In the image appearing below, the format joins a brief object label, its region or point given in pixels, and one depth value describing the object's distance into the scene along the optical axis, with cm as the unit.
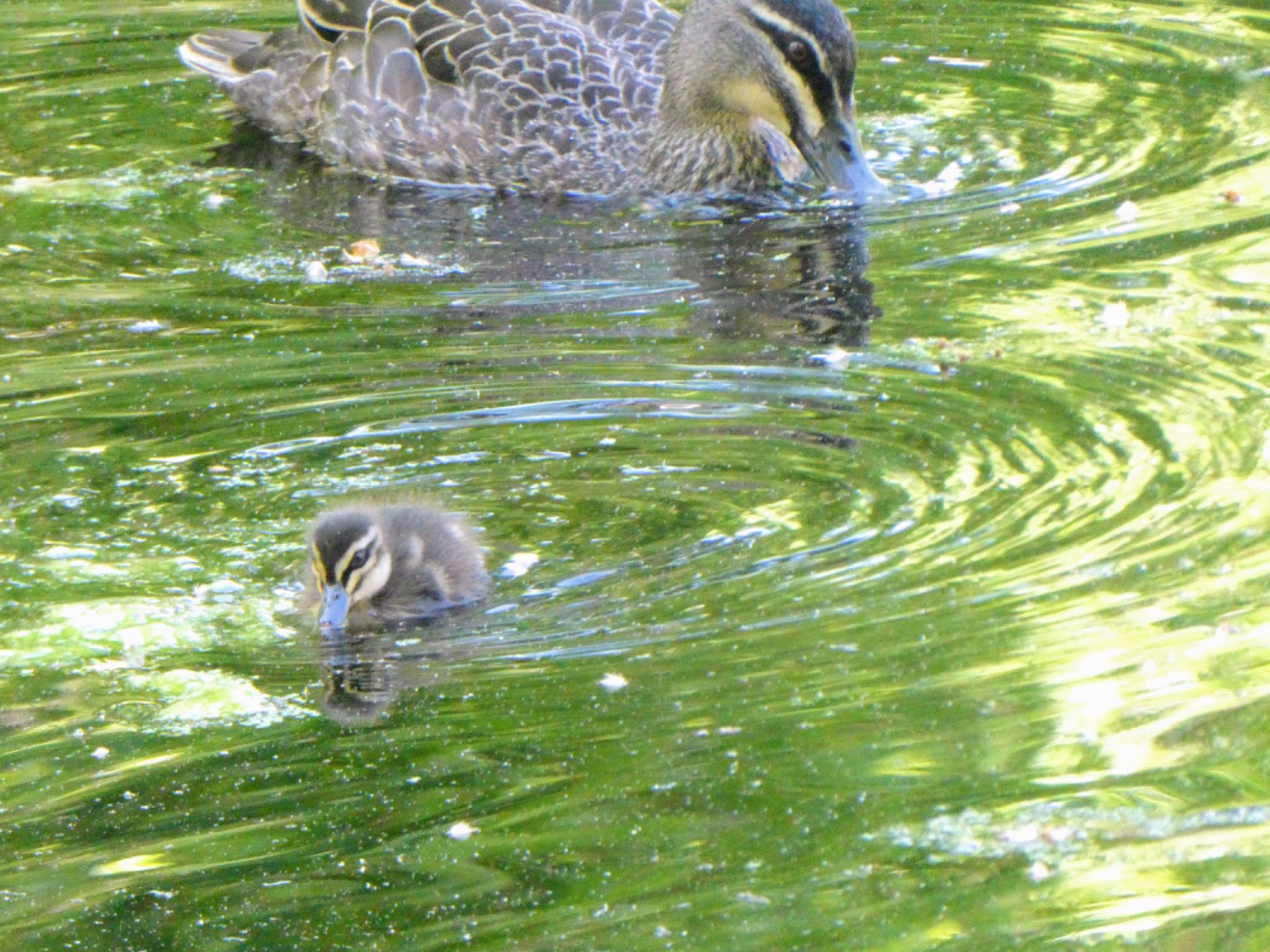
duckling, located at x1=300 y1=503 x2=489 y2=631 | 937
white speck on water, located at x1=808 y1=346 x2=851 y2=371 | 1187
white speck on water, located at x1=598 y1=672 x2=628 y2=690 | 845
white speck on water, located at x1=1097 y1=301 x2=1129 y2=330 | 1212
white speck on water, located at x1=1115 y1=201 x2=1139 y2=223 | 1420
